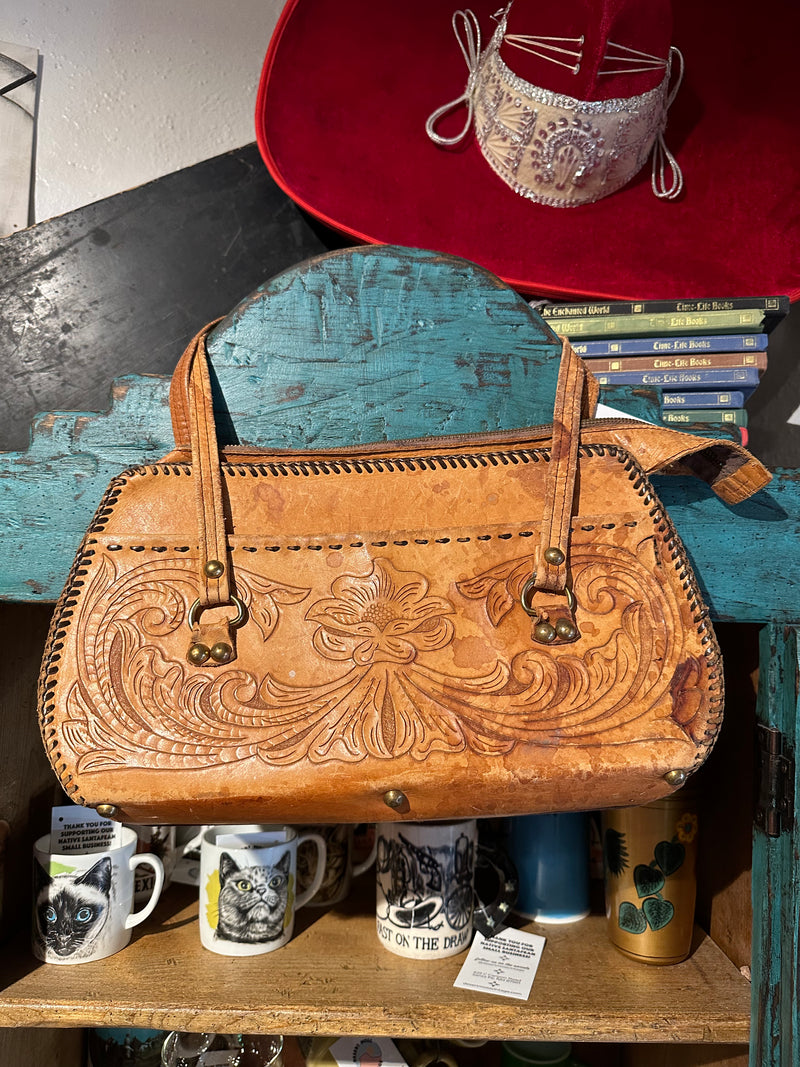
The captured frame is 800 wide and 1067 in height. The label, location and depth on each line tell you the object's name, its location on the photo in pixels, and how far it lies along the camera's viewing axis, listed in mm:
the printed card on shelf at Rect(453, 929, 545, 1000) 691
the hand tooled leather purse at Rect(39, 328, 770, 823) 493
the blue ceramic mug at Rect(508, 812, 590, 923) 829
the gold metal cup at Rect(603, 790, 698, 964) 743
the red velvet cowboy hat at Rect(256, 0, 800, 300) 868
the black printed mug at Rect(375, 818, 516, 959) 750
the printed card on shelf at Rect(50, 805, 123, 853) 776
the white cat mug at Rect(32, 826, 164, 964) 724
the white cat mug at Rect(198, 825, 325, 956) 750
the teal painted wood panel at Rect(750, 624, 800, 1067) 608
